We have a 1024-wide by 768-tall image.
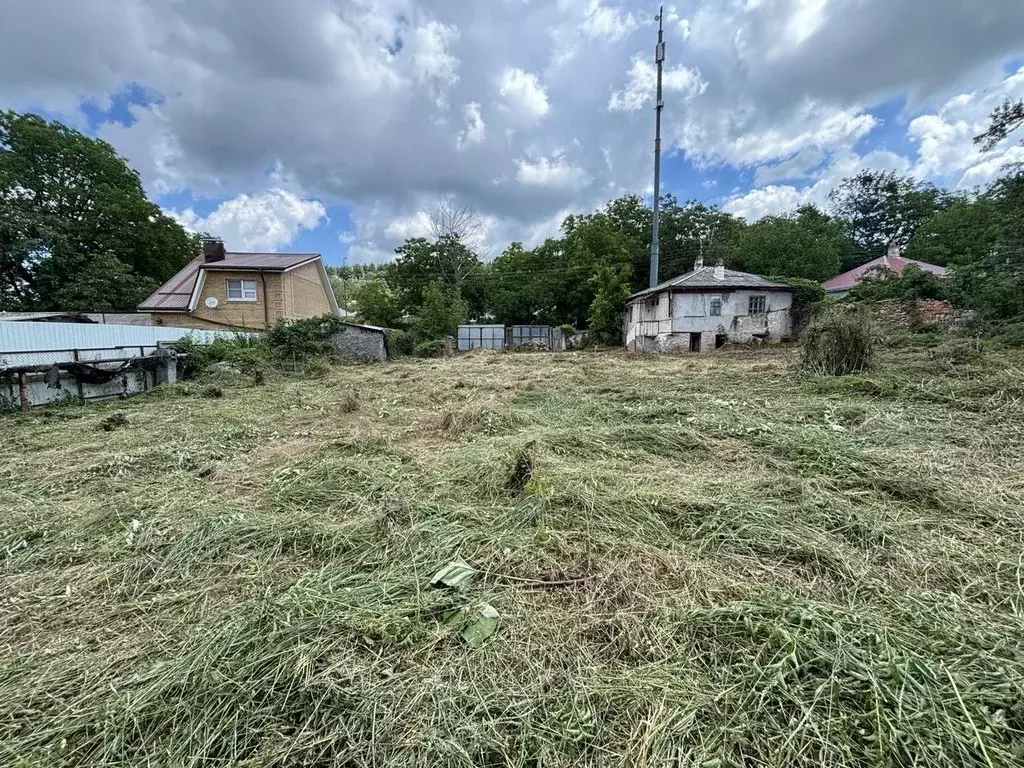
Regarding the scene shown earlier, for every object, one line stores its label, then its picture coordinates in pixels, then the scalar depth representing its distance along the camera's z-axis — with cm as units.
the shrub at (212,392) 907
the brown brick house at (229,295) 1986
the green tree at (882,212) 3956
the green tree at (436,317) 2450
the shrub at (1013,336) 1080
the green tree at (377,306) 2820
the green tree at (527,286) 3034
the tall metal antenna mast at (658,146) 2381
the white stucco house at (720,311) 2084
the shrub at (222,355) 1183
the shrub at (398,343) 2072
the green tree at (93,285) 2158
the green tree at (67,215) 2109
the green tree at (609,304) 2689
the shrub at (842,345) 855
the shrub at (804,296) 2103
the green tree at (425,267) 3069
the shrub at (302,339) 1641
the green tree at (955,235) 2881
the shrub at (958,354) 820
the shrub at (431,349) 2270
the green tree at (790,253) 2792
